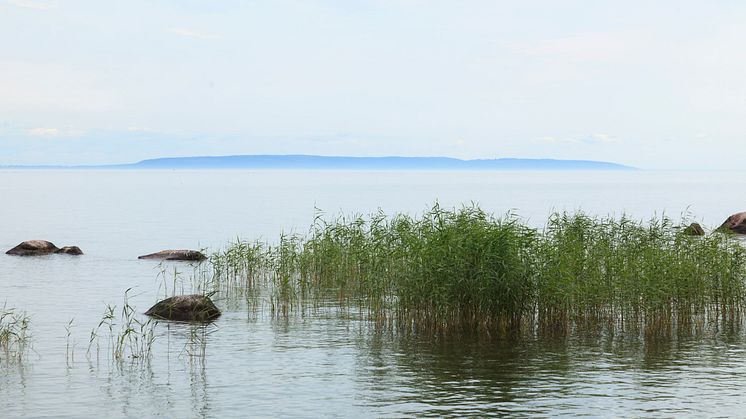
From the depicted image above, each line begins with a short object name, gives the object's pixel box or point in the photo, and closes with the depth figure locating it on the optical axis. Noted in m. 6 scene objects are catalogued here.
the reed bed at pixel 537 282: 26.36
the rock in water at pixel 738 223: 68.56
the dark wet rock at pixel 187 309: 30.67
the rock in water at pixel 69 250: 57.00
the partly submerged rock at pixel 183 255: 51.72
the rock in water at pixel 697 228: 59.56
